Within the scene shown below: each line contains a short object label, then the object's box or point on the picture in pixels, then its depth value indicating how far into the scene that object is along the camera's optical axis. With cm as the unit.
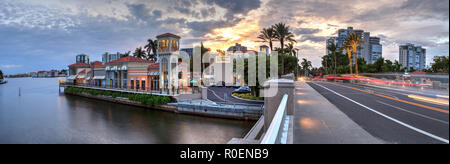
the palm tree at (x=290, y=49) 6490
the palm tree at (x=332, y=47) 7125
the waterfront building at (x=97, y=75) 5620
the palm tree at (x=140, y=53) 8138
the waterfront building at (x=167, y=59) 4066
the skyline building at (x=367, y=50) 18044
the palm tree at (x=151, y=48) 7375
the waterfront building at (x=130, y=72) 4556
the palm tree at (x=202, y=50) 6521
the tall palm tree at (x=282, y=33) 3916
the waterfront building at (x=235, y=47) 15294
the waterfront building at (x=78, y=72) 6756
